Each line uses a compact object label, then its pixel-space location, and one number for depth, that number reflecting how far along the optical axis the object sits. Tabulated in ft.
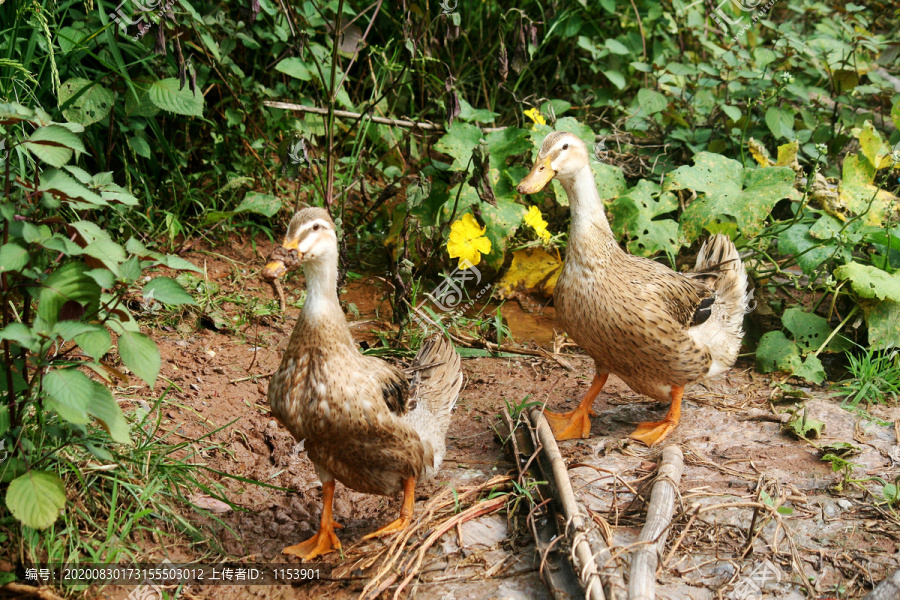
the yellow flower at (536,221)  15.58
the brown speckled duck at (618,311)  12.73
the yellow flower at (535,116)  17.20
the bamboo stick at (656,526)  8.71
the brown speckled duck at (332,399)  9.84
